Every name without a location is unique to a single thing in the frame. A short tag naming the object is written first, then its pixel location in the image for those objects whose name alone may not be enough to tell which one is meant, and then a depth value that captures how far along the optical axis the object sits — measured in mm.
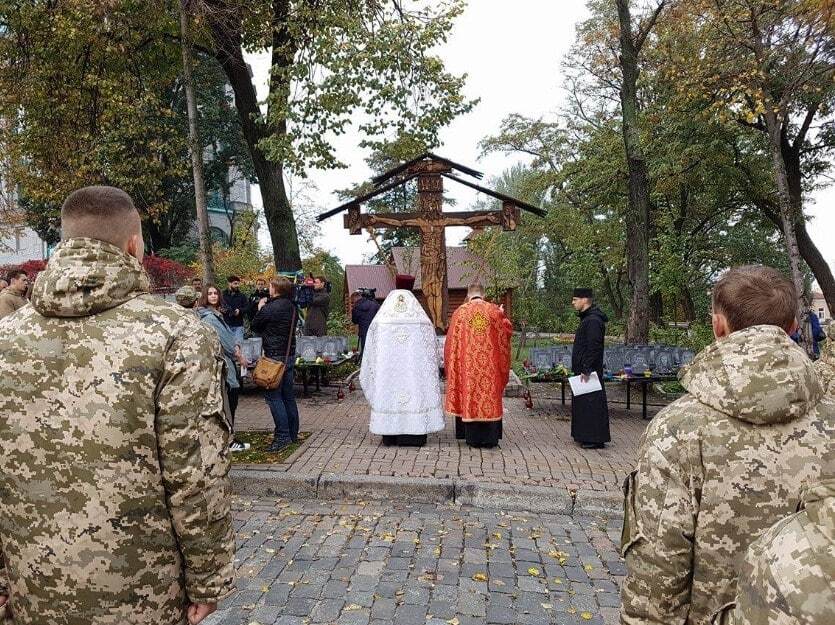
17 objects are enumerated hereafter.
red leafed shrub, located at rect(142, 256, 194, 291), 20500
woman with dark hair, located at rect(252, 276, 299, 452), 7297
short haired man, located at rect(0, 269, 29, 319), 7648
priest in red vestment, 7695
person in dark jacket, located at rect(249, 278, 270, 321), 10680
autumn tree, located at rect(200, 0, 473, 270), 10578
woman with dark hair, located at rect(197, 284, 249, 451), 6923
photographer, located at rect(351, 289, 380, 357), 12679
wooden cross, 10172
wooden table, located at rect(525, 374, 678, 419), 9828
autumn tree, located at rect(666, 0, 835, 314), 12516
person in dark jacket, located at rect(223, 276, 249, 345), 11000
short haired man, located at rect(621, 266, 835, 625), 1898
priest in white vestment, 7746
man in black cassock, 7805
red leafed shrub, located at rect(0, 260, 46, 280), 19617
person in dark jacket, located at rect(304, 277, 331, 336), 13633
